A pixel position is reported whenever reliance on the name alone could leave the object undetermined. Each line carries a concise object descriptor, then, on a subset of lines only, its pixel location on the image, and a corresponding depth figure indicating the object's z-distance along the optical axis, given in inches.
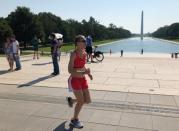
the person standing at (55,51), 236.7
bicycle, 368.4
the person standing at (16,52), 266.4
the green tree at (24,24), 1178.9
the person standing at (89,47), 344.5
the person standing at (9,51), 266.1
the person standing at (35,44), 414.9
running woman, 105.5
